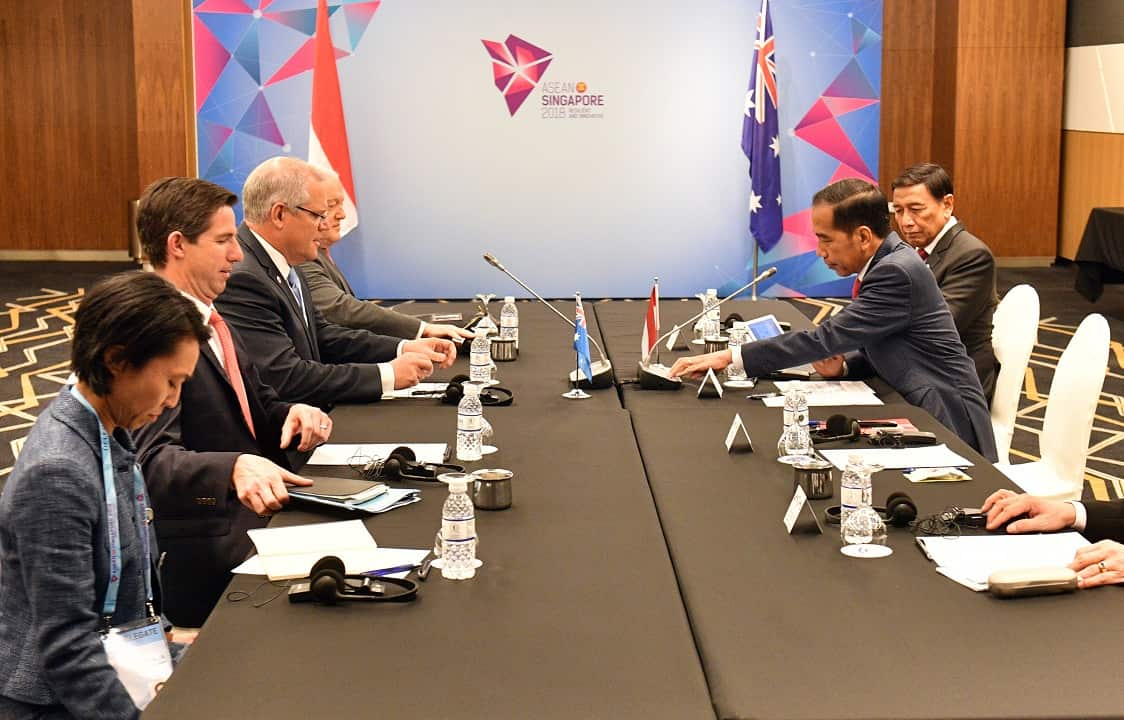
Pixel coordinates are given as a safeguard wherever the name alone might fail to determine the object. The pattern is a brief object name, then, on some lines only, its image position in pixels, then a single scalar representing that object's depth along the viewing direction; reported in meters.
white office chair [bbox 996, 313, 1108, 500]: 3.82
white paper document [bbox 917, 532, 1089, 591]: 2.40
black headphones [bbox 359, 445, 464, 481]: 3.06
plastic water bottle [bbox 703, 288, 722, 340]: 5.05
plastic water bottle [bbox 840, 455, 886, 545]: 2.55
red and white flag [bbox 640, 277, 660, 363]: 4.25
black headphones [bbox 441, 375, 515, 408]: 3.91
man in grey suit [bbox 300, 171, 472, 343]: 5.05
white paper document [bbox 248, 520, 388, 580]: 2.43
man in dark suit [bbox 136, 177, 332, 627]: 2.91
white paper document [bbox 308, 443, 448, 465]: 3.22
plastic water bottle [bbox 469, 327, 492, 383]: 4.25
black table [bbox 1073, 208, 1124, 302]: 9.31
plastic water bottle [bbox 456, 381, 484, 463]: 3.20
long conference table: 1.89
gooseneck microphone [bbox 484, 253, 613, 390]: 4.15
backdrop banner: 9.72
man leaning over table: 4.14
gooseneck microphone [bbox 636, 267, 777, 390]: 4.13
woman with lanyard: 2.02
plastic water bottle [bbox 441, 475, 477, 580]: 2.38
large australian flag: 9.48
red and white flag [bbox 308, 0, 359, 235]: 9.48
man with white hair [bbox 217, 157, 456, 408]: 3.93
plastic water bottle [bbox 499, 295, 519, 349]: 4.91
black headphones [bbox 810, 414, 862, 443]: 3.40
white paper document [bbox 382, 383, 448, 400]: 4.12
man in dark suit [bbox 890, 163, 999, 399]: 4.85
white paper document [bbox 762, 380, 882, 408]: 3.93
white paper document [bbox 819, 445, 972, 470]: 3.16
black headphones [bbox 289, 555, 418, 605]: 2.26
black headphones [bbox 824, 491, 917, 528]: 2.67
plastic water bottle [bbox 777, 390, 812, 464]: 3.22
